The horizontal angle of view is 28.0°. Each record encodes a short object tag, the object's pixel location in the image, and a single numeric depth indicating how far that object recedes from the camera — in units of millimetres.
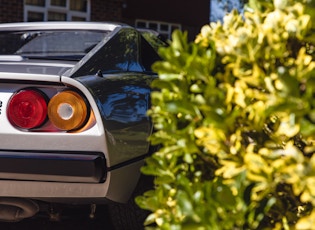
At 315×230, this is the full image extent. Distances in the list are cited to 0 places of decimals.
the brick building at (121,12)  15461
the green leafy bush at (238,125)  2229
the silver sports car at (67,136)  3377
